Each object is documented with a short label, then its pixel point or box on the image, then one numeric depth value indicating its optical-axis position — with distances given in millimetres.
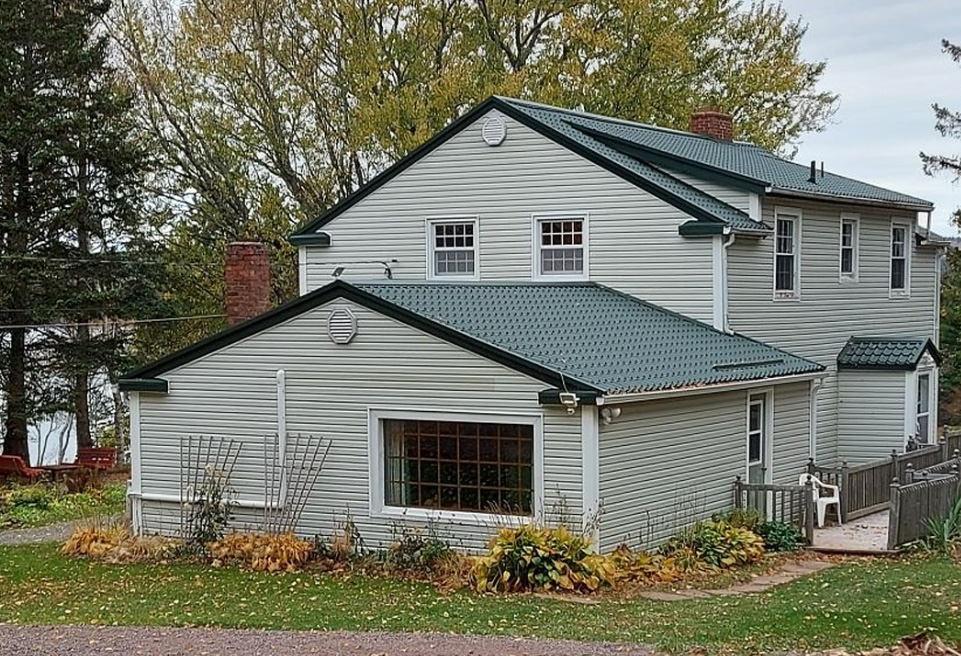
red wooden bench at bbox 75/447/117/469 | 28969
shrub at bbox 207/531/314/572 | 15695
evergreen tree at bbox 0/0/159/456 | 28719
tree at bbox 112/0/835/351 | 35375
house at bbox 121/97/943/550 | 15492
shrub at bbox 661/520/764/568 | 15898
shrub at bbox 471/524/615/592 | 14000
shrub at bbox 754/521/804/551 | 17125
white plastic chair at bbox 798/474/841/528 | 19125
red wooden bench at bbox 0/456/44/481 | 27250
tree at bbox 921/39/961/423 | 36500
